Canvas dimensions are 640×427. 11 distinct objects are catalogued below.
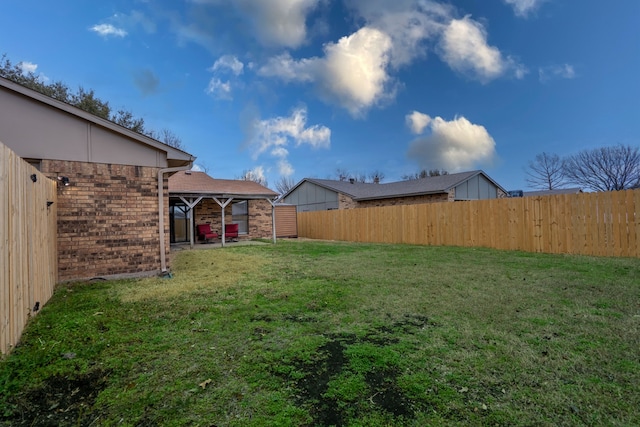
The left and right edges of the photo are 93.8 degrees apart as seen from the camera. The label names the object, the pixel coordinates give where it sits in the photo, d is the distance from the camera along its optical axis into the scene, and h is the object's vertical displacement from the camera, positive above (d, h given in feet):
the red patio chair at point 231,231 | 48.98 -2.17
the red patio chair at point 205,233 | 47.50 -2.35
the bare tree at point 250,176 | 137.06 +19.50
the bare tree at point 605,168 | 77.46 +11.70
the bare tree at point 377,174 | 153.70 +21.18
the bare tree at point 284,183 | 157.28 +17.85
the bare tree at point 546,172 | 93.97 +12.53
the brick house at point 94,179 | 17.62 +2.71
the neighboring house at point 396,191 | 61.67 +5.36
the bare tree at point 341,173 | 158.10 +22.47
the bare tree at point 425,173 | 129.19 +18.26
